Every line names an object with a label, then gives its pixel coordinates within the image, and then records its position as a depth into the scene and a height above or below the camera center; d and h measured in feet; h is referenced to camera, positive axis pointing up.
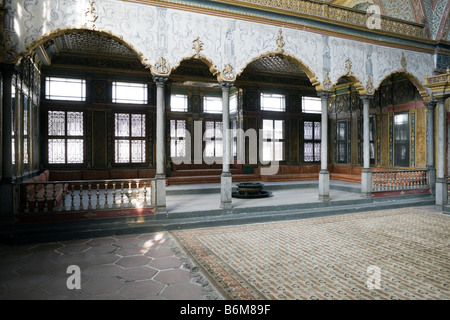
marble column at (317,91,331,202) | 24.90 -0.28
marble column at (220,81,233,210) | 21.63 -0.33
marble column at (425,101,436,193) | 29.53 +1.65
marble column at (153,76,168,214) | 19.76 +0.21
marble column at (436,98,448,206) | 25.94 +0.32
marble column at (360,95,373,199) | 26.63 -0.96
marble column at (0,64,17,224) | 16.57 +0.53
